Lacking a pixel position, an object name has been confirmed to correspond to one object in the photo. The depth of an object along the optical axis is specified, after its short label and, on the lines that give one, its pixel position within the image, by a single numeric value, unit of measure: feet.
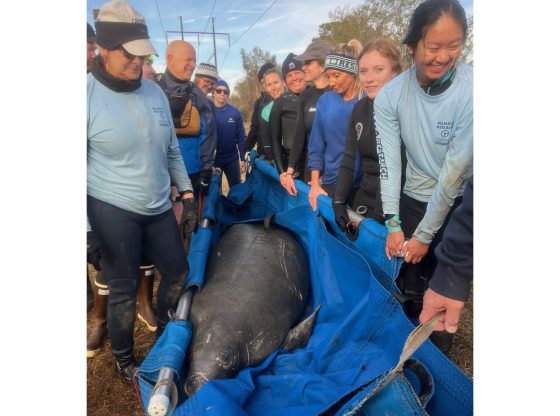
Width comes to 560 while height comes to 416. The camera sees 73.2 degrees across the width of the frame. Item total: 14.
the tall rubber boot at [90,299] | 6.66
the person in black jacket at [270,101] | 11.07
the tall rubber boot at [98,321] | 5.74
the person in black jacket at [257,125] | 12.60
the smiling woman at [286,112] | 9.92
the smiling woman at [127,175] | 3.89
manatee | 4.58
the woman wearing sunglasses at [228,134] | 11.20
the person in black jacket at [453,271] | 2.70
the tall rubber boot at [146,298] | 6.53
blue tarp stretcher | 3.31
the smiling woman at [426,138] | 3.42
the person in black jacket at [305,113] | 7.89
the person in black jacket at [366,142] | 4.75
